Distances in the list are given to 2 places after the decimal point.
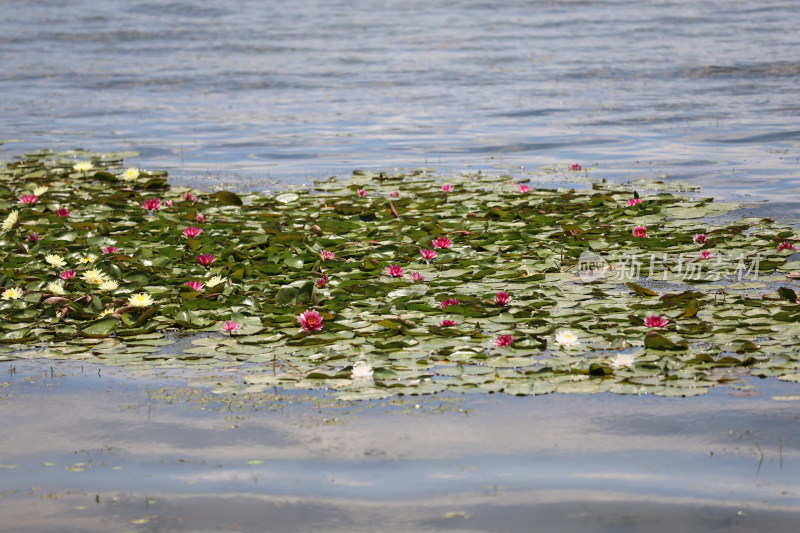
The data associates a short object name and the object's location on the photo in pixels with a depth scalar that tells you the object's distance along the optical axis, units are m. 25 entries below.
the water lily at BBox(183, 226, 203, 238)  13.45
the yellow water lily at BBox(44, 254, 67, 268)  12.13
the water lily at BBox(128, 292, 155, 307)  10.15
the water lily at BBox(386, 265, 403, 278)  11.49
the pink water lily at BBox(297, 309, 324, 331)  9.55
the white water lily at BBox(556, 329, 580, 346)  8.89
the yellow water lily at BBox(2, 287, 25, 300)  10.71
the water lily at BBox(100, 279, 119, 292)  10.96
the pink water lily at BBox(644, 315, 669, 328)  9.27
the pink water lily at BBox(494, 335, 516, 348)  8.98
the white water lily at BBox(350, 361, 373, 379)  8.42
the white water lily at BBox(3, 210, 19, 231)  14.54
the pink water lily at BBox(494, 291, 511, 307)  10.09
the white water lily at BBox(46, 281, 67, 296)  10.70
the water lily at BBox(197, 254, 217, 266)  12.12
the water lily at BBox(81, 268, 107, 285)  11.32
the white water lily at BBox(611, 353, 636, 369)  8.45
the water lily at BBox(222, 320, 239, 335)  9.57
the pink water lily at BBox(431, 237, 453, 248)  12.74
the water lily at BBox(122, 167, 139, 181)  18.58
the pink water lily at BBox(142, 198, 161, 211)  15.87
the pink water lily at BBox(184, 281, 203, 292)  10.92
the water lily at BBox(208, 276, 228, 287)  11.02
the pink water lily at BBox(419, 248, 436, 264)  12.23
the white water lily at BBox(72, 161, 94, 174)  19.31
